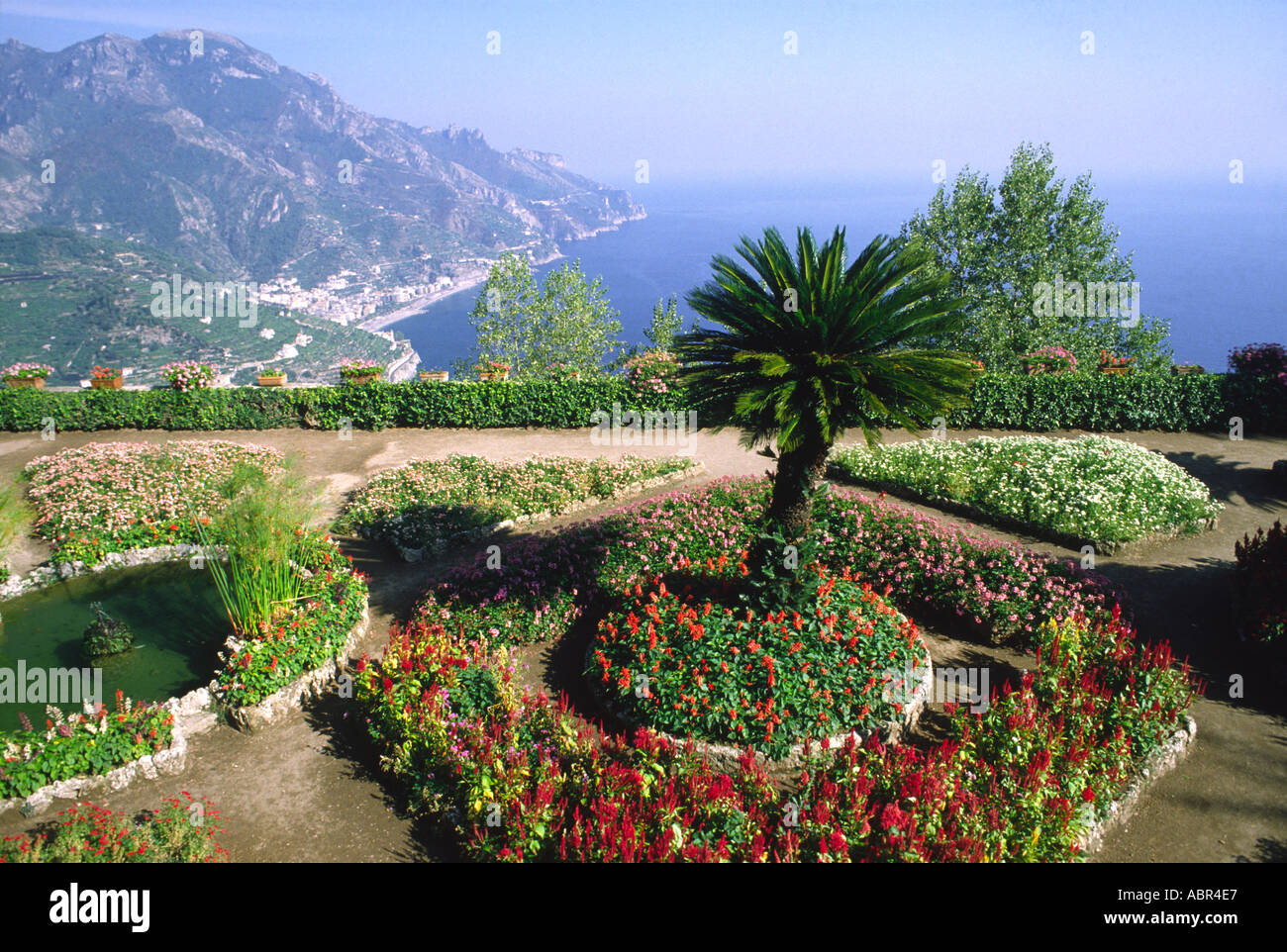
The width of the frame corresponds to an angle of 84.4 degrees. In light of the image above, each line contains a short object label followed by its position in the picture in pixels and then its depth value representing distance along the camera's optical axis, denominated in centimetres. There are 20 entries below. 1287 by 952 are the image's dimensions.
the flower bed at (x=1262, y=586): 905
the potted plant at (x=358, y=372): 1989
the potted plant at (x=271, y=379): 2027
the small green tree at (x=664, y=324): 3606
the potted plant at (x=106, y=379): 1903
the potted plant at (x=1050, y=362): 2052
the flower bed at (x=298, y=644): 821
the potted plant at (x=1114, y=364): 2081
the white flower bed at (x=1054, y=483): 1259
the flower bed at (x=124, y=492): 1192
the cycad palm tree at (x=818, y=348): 738
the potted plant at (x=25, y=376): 1909
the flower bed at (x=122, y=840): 588
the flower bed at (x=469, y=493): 1280
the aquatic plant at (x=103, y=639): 947
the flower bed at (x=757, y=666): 741
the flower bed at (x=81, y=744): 690
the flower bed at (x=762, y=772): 606
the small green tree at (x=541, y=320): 3984
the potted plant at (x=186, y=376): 1914
